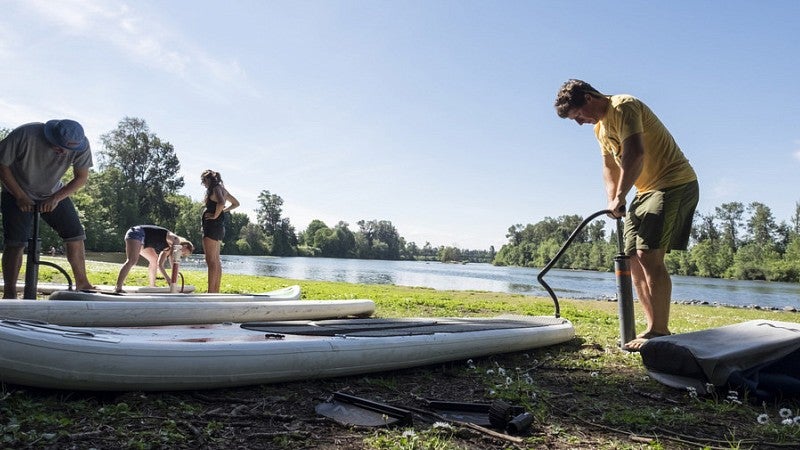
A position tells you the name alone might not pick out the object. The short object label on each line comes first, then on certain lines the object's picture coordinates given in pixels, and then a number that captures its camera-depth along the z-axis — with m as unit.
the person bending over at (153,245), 8.54
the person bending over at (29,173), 4.81
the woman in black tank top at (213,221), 7.34
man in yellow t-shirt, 4.28
